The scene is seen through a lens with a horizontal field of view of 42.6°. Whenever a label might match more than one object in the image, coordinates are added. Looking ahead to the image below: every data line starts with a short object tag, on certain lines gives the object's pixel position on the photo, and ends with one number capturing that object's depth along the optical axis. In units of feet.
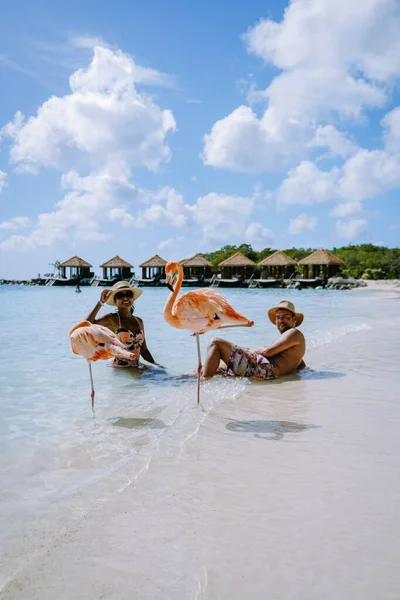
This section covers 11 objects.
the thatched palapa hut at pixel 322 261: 157.69
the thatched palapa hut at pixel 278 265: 165.99
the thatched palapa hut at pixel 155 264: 184.55
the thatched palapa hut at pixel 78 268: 197.47
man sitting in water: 20.09
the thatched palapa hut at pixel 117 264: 184.14
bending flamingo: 14.06
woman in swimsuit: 20.22
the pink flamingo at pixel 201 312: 14.78
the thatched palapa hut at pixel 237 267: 172.76
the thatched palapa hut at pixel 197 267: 181.06
